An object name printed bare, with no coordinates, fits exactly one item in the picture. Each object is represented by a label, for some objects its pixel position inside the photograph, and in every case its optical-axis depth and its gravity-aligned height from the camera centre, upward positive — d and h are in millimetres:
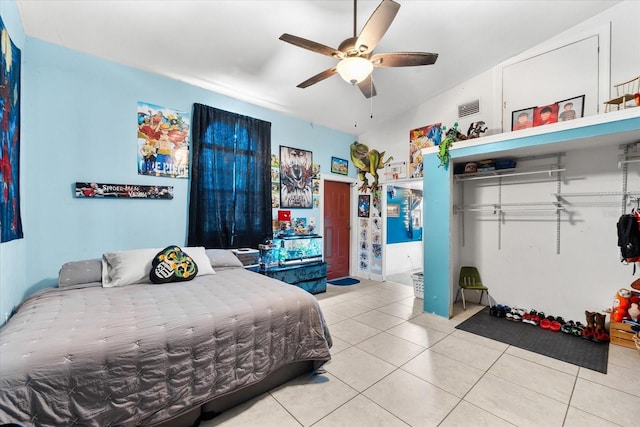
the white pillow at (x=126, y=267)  2396 -537
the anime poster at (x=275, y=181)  4150 +459
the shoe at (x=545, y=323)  2974 -1258
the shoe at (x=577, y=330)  2773 -1243
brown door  5016 -333
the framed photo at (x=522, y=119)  3215 +1150
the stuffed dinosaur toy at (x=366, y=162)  4977 +941
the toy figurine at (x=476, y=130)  3317 +1048
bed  1170 -750
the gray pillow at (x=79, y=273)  2311 -575
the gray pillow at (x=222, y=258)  3025 -565
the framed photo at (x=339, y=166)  4992 +862
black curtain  3365 +406
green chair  3611 -963
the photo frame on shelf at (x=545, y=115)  3045 +1143
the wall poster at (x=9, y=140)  1669 +475
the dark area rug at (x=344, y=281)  4859 -1325
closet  2689 -21
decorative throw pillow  2443 -545
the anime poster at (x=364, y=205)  5133 +115
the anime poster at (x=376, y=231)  4965 -384
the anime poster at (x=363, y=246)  5176 -702
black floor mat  2333 -1301
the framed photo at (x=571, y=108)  2879 +1152
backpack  2402 -231
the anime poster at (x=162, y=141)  3002 +806
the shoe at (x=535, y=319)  3068 -1245
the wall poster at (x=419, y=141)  4141 +1129
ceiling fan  1837 +1235
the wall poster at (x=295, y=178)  4281 +544
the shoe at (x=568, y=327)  2835 -1244
